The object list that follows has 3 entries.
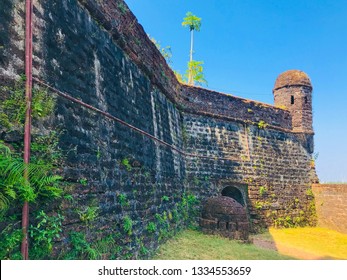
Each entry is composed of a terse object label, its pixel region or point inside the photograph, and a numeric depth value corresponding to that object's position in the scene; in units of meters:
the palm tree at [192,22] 25.44
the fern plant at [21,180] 2.66
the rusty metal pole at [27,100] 2.93
